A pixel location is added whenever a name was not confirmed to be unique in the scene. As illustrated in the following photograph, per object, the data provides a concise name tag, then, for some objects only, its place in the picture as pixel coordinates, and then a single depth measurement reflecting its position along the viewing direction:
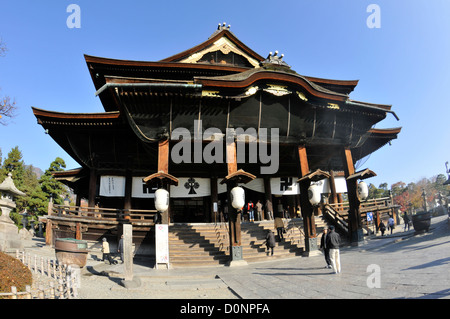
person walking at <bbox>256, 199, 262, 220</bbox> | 19.08
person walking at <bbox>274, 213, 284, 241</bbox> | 14.55
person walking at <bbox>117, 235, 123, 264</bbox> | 12.93
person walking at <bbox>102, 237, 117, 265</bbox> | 13.58
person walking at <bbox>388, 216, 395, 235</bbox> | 19.19
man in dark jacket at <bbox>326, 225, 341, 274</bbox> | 8.35
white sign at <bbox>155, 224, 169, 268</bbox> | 11.46
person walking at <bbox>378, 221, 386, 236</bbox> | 18.55
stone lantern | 13.10
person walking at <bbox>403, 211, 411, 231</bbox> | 19.78
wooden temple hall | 14.09
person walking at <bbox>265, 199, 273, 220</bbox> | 19.73
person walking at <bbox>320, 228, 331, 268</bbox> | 8.96
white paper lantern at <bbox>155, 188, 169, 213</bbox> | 12.06
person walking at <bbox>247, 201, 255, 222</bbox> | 18.56
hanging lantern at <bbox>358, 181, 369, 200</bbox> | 14.97
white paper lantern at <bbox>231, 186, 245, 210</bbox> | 12.39
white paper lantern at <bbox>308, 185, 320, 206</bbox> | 13.51
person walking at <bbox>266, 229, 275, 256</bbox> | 12.91
